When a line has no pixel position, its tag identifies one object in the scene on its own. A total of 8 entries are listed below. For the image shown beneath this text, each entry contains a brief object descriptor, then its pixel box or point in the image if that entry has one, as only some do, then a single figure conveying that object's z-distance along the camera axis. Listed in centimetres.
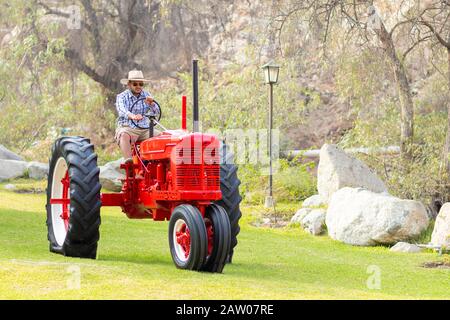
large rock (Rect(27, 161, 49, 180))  2252
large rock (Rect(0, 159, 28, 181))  2222
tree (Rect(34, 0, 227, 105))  2500
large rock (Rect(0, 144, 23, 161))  2478
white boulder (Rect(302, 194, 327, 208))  1670
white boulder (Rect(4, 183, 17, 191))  2021
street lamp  1841
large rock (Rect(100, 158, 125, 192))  2036
